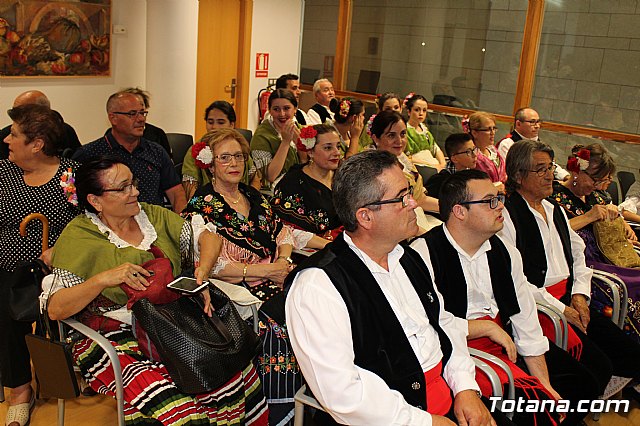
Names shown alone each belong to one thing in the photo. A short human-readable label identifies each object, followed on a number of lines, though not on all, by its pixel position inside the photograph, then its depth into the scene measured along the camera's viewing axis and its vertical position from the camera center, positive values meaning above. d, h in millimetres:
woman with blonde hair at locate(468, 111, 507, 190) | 5844 -696
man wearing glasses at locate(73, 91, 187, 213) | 4031 -707
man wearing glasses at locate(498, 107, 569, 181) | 6449 -610
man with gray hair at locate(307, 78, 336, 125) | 6883 -523
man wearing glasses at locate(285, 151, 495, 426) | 2156 -891
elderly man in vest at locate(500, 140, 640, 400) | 3439 -970
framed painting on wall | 6336 -112
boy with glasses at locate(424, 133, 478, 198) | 5133 -693
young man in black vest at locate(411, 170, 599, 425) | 2902 -953
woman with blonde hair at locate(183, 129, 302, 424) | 3309 -942
